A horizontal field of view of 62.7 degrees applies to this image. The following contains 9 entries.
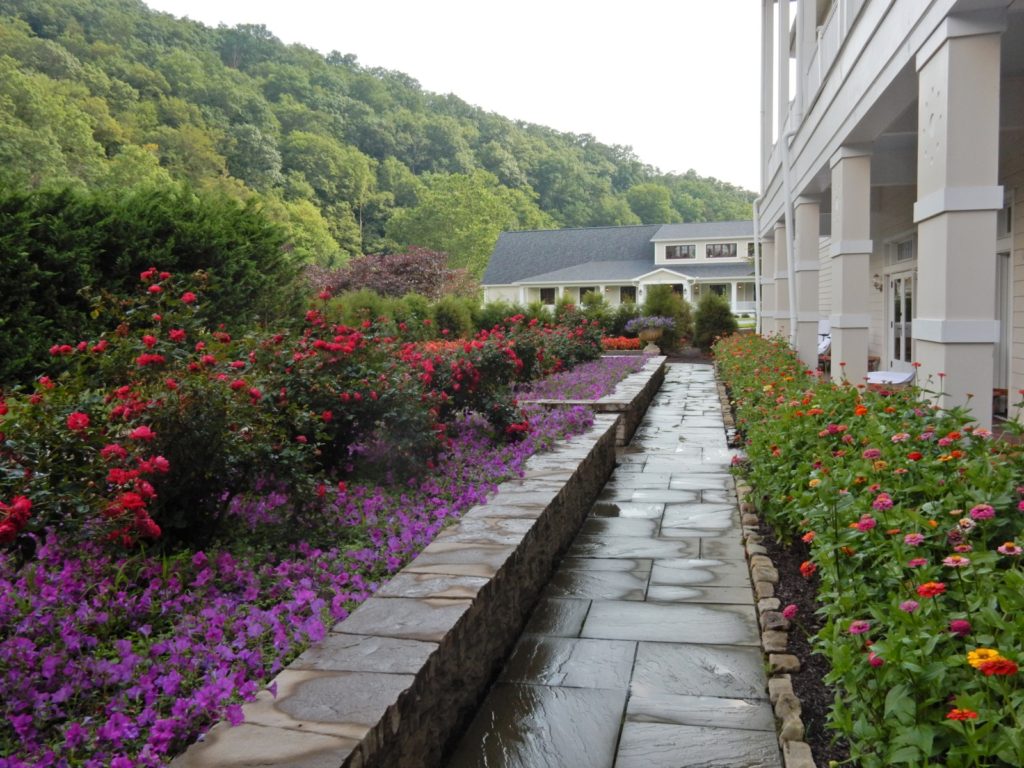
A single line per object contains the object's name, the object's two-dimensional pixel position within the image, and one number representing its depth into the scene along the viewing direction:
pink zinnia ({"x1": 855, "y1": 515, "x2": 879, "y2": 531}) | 2.24
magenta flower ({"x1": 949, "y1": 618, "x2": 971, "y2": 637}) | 1.77
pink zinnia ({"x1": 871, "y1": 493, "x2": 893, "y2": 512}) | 2.36
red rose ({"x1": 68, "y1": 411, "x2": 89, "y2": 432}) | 2.76
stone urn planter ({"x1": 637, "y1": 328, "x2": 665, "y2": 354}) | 20.91
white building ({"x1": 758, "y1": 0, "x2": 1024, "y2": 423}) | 4.20
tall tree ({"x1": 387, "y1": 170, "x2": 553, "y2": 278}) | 53.47
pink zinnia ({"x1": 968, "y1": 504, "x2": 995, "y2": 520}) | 2.06
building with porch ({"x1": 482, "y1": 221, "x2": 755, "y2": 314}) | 38.25
